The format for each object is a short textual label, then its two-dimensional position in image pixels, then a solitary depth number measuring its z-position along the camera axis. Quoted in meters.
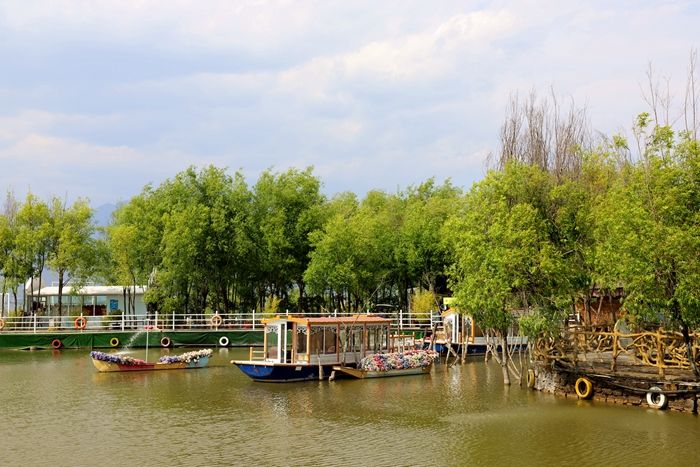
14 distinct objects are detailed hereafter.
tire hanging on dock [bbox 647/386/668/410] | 21.47
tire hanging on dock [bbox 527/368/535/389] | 26.47
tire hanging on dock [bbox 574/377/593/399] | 23.72
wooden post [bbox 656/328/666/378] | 21.64
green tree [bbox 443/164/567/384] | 25.02
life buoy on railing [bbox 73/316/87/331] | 49.16
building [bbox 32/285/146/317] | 61.19
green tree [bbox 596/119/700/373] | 20.30
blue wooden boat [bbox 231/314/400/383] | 29.56
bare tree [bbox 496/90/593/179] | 43.78
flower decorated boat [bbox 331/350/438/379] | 30.48
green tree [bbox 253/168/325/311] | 56.53
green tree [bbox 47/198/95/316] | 53.47
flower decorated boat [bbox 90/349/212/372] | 32.97
